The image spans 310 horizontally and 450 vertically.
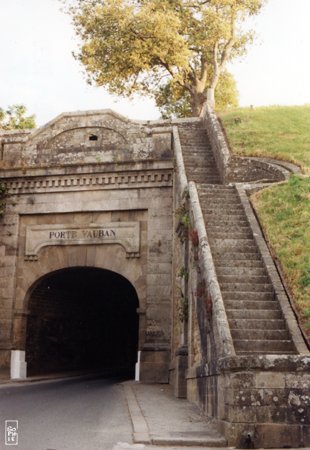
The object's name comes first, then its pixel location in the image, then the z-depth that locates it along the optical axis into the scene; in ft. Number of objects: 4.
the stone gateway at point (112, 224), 39.42
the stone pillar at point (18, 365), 51.65
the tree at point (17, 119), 104.99
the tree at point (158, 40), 84.02
